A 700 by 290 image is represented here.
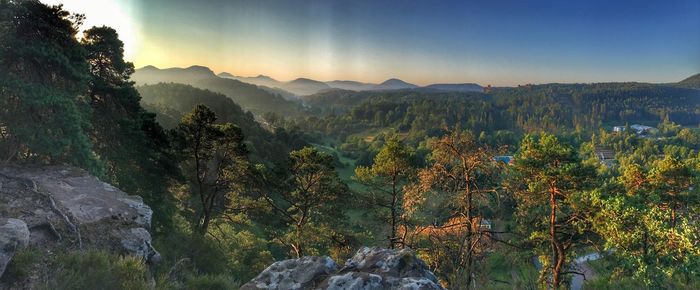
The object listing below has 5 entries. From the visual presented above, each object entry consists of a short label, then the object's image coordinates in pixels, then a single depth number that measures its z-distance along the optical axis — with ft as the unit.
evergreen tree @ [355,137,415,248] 69.05
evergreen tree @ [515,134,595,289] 55.16
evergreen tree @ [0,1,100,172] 36.96
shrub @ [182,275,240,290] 26.17
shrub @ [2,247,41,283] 19.57
